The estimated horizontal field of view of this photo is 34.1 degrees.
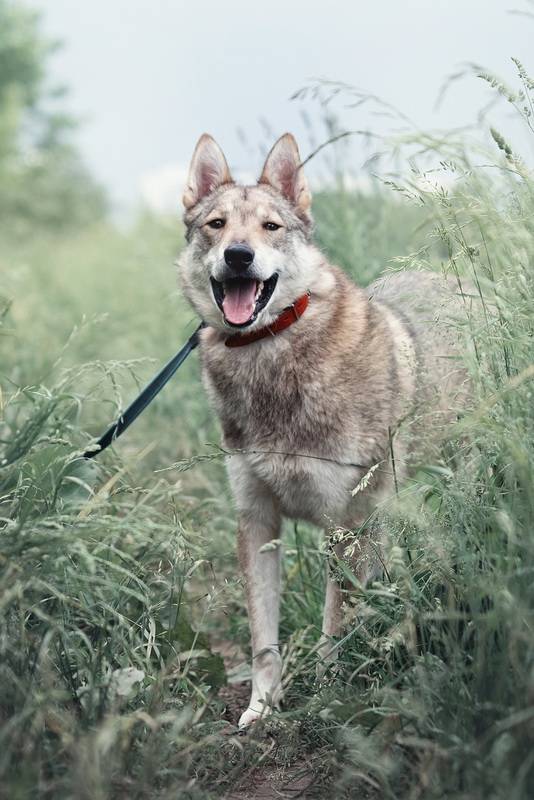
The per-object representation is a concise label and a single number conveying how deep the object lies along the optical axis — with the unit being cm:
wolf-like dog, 302
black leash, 303
